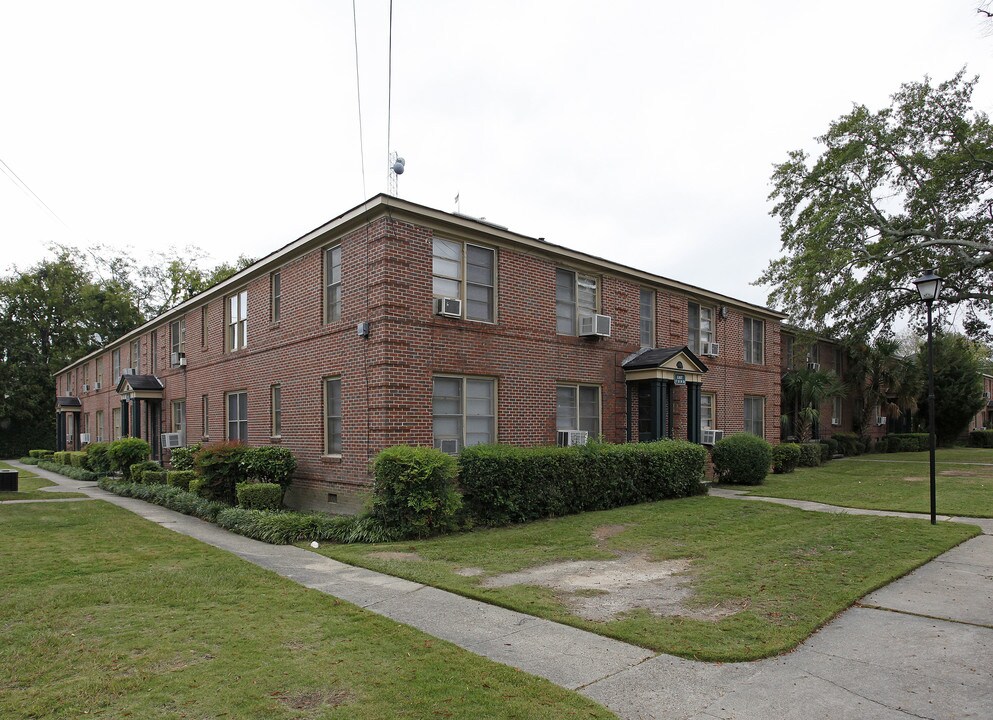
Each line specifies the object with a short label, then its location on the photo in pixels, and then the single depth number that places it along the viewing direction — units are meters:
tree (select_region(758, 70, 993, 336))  20.16
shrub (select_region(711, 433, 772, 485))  16.75
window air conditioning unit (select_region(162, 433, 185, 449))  19.80
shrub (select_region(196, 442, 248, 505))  13.60
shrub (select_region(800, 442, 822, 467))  22.78
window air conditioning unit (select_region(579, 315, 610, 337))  14.69
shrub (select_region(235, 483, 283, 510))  11.94
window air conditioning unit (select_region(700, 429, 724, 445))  18.03
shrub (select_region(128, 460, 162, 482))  18.25
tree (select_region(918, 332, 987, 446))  34.97
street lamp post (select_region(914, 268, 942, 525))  10.30
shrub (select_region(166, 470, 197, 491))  15.57
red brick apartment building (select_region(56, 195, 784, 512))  11.48
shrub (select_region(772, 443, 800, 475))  20.42
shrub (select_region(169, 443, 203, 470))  16.61
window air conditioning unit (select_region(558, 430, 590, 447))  13.85
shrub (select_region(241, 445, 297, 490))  12.89
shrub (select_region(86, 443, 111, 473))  22.89
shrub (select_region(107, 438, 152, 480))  20.34
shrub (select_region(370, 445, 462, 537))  9.79
